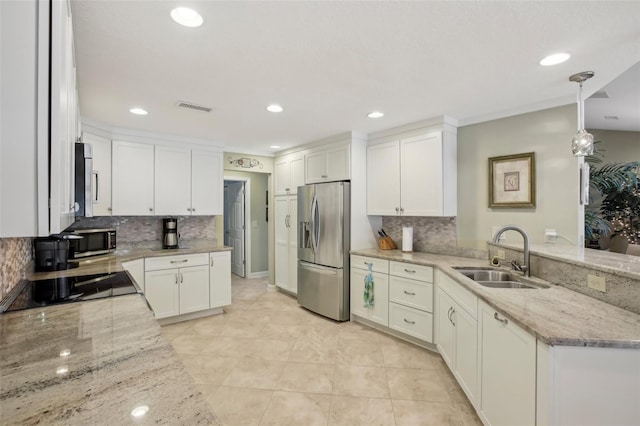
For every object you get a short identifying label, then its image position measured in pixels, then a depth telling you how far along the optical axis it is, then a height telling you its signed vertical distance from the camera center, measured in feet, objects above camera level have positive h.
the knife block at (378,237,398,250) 12.46 -1.25
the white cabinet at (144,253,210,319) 11.42 -2.77
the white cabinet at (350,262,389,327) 11.03 -3.07
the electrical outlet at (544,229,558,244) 8.96 -0.66
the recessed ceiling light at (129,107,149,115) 9.54 +3.17
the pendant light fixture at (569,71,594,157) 7.22 +1.75
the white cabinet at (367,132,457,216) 10.53 +1.34
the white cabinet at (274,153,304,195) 14.82 +1.95
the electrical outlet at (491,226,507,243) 9.86 -0.65
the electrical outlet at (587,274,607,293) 5.56 -1.28
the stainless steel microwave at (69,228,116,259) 9.62 -1.03
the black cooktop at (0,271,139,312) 5.21 -1.54
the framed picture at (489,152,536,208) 9.33 +1.03
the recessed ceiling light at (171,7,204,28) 4.84 +3.15
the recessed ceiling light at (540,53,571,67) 6.21 +3.19
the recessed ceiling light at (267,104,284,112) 9.27 +3.18
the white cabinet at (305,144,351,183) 12.51 +2.06
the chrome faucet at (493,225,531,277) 7.45 -1.10
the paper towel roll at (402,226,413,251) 11.84 -0.97
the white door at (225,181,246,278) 19.75 -0.72
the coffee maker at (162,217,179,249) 12.69 -0.89
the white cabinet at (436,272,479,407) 6.62 -2.96
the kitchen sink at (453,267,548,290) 7.51 -1.70
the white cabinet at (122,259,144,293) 10.64 -2.01
